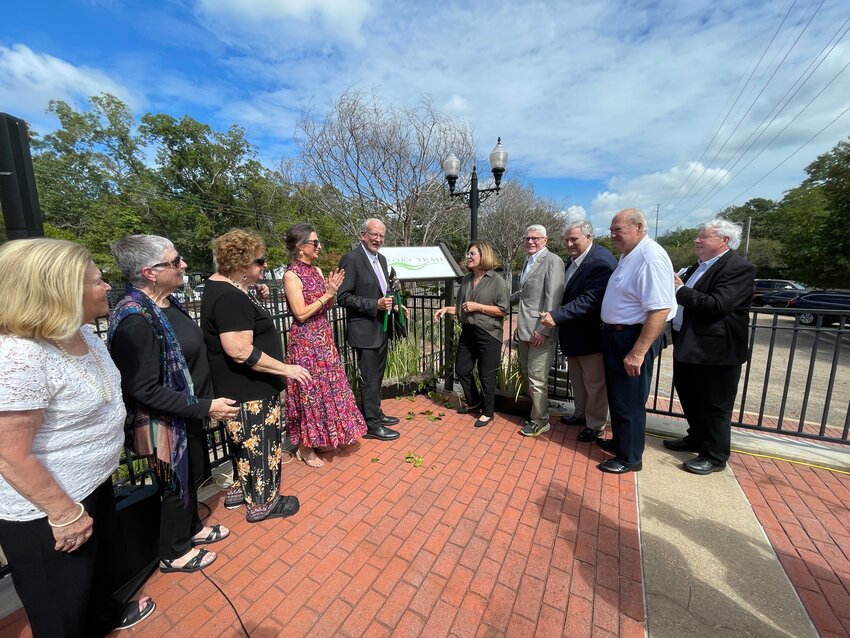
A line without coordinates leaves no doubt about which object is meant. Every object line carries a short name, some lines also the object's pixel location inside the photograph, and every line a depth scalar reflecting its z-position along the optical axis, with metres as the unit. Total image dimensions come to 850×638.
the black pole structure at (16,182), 1.77
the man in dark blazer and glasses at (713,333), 2.57
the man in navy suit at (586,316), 3.00
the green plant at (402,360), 4.46
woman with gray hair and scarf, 1.62
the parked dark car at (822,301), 12.16
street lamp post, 7.01
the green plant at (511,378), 3.88
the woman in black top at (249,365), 2.03
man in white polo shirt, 2.48
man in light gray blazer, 3.27
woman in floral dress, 2.68
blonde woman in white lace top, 1.08
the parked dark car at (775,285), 19.08
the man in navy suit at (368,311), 3.22
